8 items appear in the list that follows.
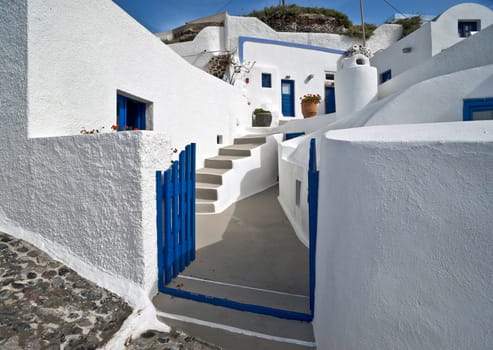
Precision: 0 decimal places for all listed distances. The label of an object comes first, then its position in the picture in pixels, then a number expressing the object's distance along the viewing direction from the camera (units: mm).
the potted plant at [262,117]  11641
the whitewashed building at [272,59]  12609
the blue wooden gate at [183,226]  2613
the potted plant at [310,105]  11555
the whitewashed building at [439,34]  9883
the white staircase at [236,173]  6109
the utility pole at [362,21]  14500
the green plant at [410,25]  15805
